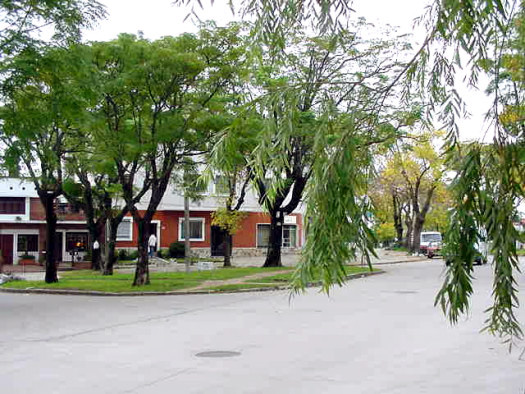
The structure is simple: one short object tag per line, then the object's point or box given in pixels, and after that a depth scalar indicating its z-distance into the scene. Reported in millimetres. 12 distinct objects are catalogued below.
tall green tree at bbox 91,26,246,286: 22391
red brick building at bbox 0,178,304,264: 49188
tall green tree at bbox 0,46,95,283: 17625
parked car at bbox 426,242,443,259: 57375
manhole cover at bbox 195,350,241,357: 10992
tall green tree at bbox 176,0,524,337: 4695
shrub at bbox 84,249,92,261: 48744
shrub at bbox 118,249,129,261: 49094
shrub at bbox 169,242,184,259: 50625
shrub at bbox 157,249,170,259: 49925
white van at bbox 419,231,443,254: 62666
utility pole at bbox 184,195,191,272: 33512
